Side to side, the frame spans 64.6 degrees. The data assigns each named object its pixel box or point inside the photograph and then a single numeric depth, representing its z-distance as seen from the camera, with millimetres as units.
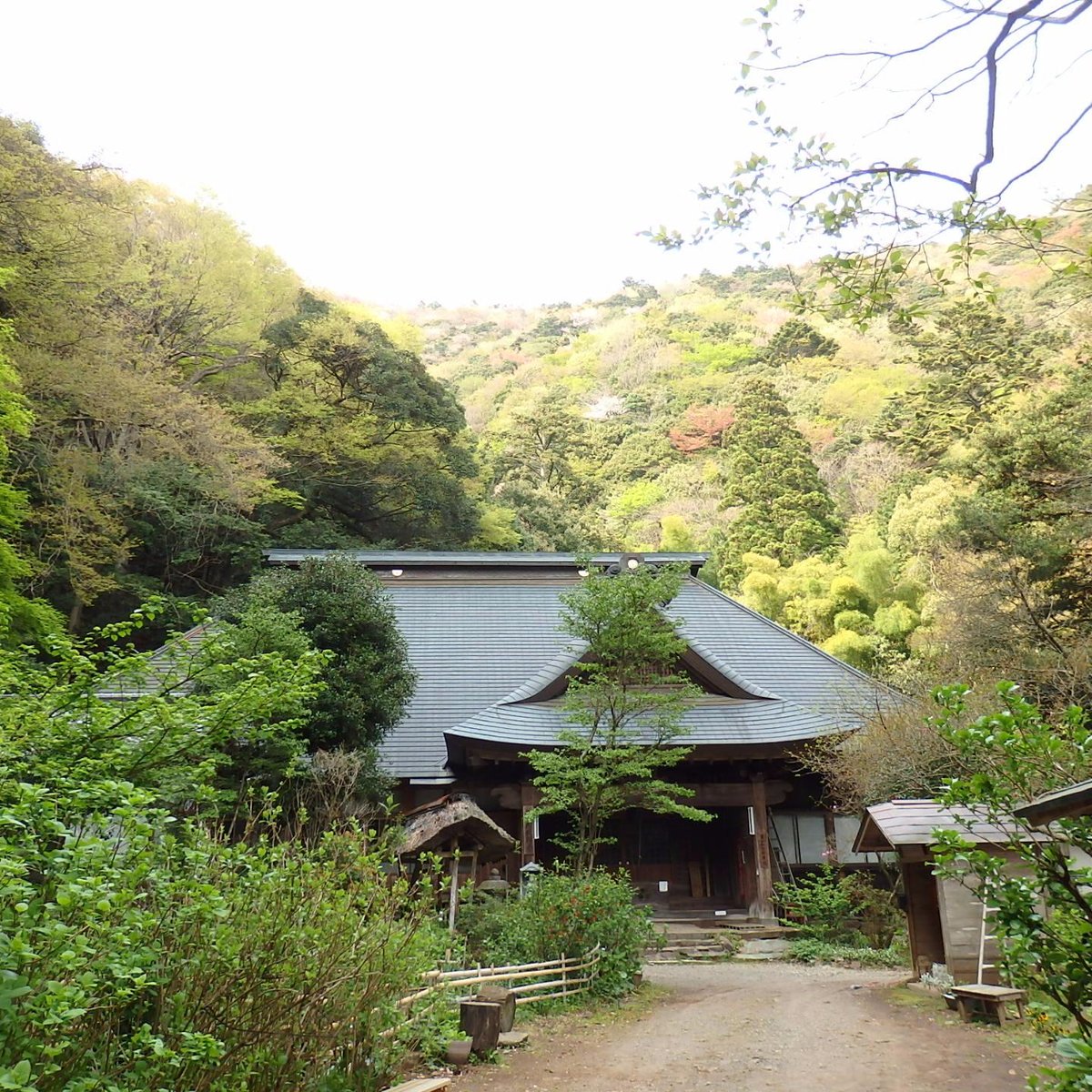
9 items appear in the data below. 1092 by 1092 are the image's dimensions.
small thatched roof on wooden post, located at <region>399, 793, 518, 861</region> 9195
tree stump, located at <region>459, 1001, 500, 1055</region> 5941
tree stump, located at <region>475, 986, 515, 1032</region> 6445
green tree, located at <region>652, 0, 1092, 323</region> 3240
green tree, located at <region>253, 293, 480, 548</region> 21719
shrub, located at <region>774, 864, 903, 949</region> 12211
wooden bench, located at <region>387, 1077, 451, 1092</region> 4328
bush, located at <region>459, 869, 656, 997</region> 8359
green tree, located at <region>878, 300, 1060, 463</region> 25844
